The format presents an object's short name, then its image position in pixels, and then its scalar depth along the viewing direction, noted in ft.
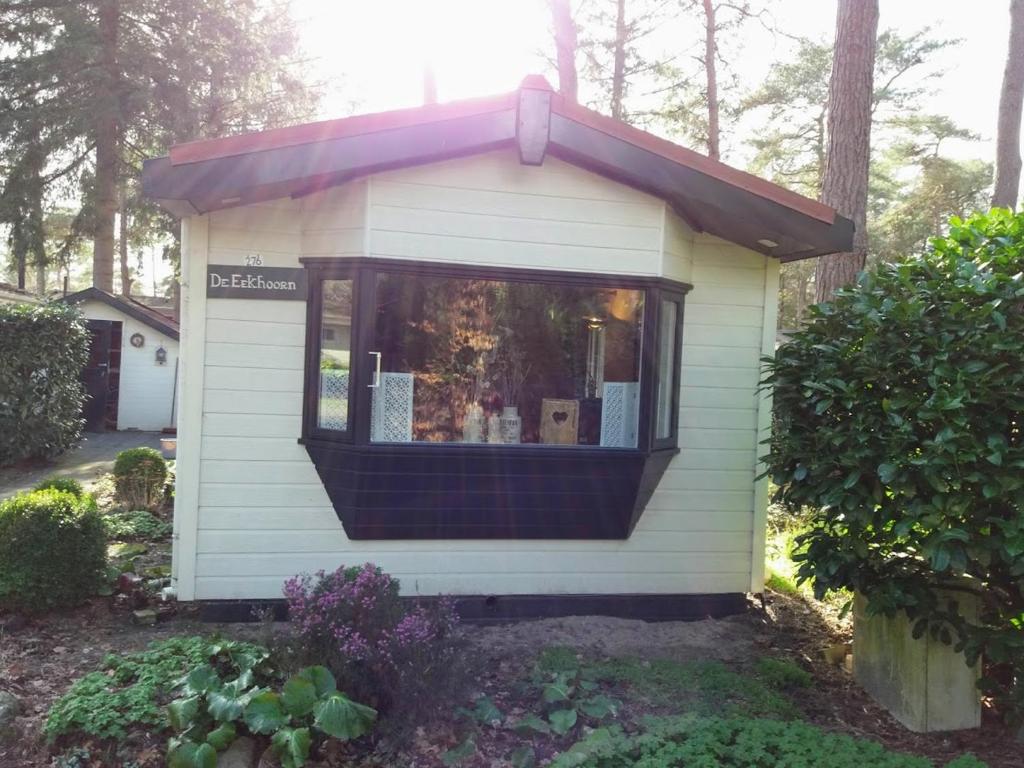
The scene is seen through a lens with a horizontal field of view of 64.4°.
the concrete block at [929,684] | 12.89
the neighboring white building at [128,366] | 46.65
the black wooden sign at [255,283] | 15.72
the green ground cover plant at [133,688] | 10.75
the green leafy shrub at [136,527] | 21.99
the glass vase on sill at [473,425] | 16.24
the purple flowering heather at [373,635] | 11.19
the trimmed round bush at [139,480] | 25.44
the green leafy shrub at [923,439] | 11.16
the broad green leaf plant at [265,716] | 10.25
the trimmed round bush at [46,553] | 15.10
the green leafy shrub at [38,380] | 32.81
